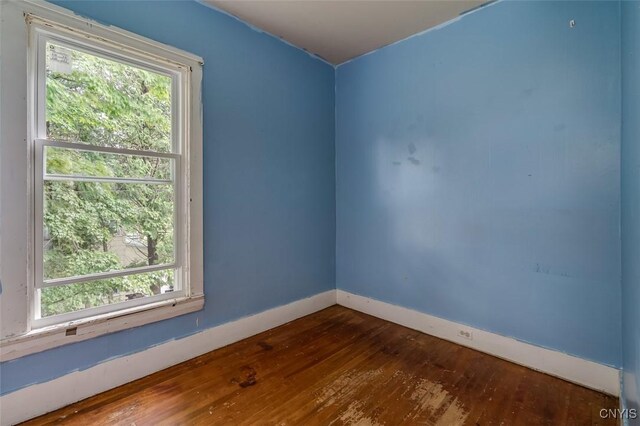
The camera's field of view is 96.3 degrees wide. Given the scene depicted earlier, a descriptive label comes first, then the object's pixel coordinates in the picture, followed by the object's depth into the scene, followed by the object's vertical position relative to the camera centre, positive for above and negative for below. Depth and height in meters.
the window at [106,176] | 1.58 +0.25
